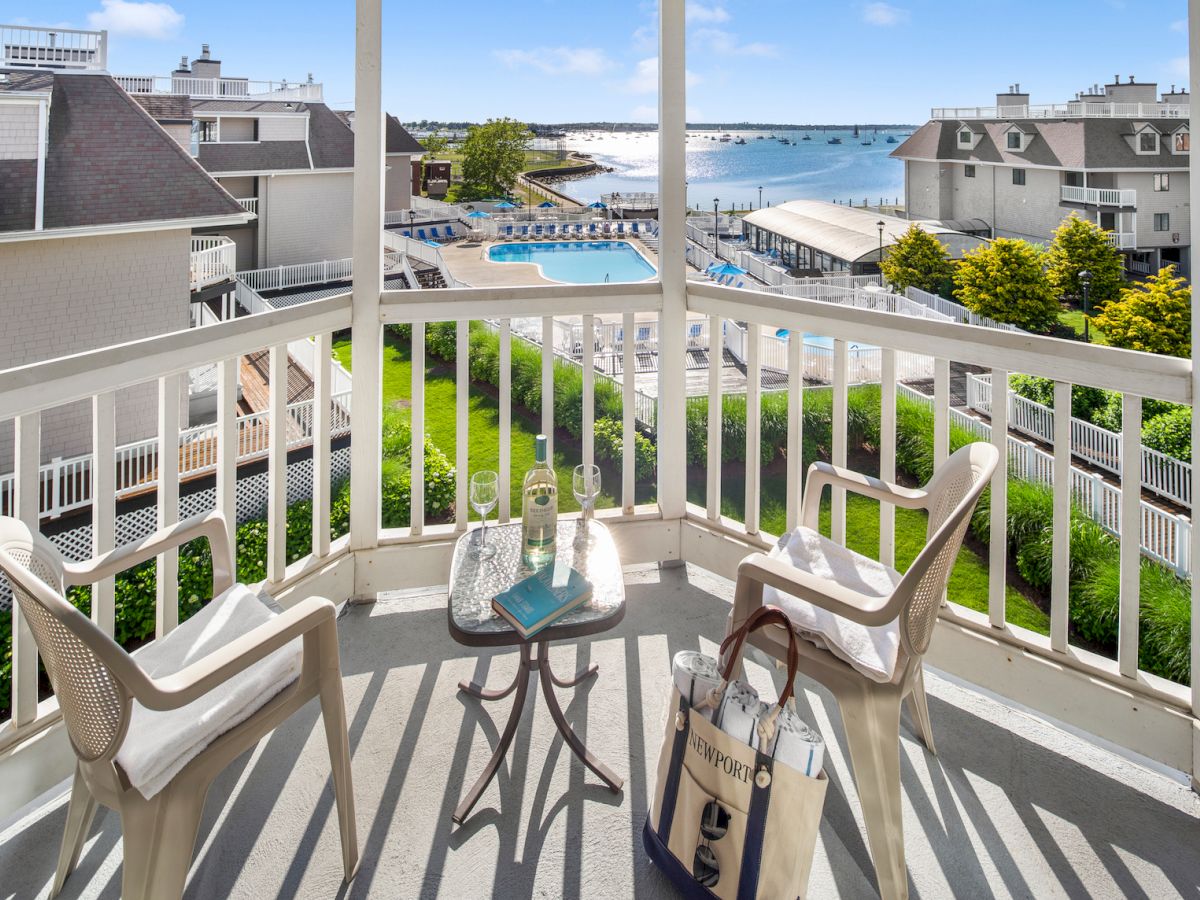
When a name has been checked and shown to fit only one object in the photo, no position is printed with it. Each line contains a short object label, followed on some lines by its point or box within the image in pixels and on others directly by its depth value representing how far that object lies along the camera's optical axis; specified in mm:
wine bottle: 1818
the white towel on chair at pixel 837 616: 1496
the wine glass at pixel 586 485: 1932
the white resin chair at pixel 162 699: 1094
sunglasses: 1286
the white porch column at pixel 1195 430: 1628
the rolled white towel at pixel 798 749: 1197
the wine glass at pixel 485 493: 1862
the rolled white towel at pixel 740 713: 1234
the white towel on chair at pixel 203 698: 1192
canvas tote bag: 1215
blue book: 1517
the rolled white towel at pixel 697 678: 1303
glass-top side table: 1546
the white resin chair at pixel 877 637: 1360
